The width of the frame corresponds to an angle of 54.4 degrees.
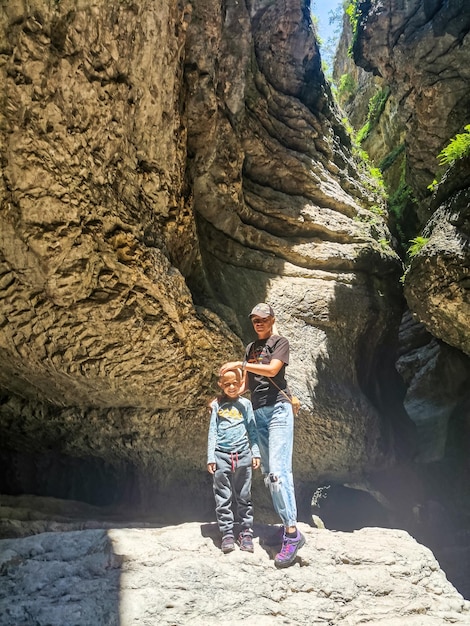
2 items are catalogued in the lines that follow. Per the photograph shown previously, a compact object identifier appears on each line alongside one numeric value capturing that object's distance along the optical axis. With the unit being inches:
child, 173.2
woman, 167.9
